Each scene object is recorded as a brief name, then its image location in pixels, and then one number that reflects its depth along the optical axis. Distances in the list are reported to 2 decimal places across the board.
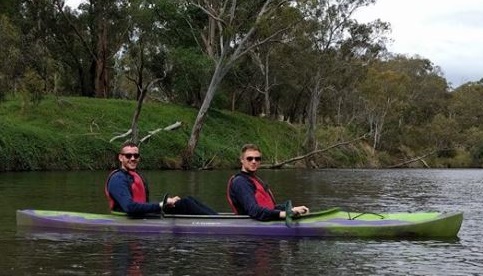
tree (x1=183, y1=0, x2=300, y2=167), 36.28
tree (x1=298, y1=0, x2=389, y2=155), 50.12
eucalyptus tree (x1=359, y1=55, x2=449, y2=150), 65.50
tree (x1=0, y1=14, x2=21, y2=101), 24.88
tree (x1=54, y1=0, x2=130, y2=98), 44.53
